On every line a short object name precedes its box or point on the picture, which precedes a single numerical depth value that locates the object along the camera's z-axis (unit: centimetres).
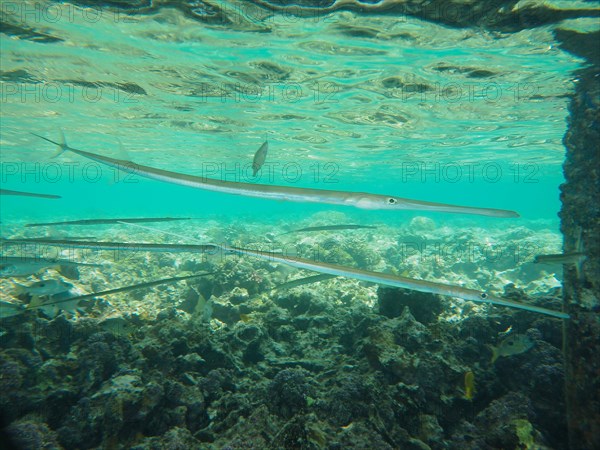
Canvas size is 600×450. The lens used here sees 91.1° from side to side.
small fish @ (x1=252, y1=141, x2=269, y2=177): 657
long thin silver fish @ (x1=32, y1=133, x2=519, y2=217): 421
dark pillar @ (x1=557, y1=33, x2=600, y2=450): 317
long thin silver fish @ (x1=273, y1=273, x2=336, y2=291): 518
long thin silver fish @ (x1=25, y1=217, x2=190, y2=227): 601
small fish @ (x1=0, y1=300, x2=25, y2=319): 448
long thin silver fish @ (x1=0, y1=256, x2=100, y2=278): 570
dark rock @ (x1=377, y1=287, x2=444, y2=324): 611
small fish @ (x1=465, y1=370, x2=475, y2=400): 414
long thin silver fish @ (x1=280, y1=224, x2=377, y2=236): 812
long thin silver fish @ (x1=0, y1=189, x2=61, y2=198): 606
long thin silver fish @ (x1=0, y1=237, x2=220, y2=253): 434
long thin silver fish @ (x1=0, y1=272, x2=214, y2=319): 429
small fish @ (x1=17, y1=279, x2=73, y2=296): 579
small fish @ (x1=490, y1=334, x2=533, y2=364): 423
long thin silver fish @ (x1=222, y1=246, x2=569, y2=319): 381
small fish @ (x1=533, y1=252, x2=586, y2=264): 413
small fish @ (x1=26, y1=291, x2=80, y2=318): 543
